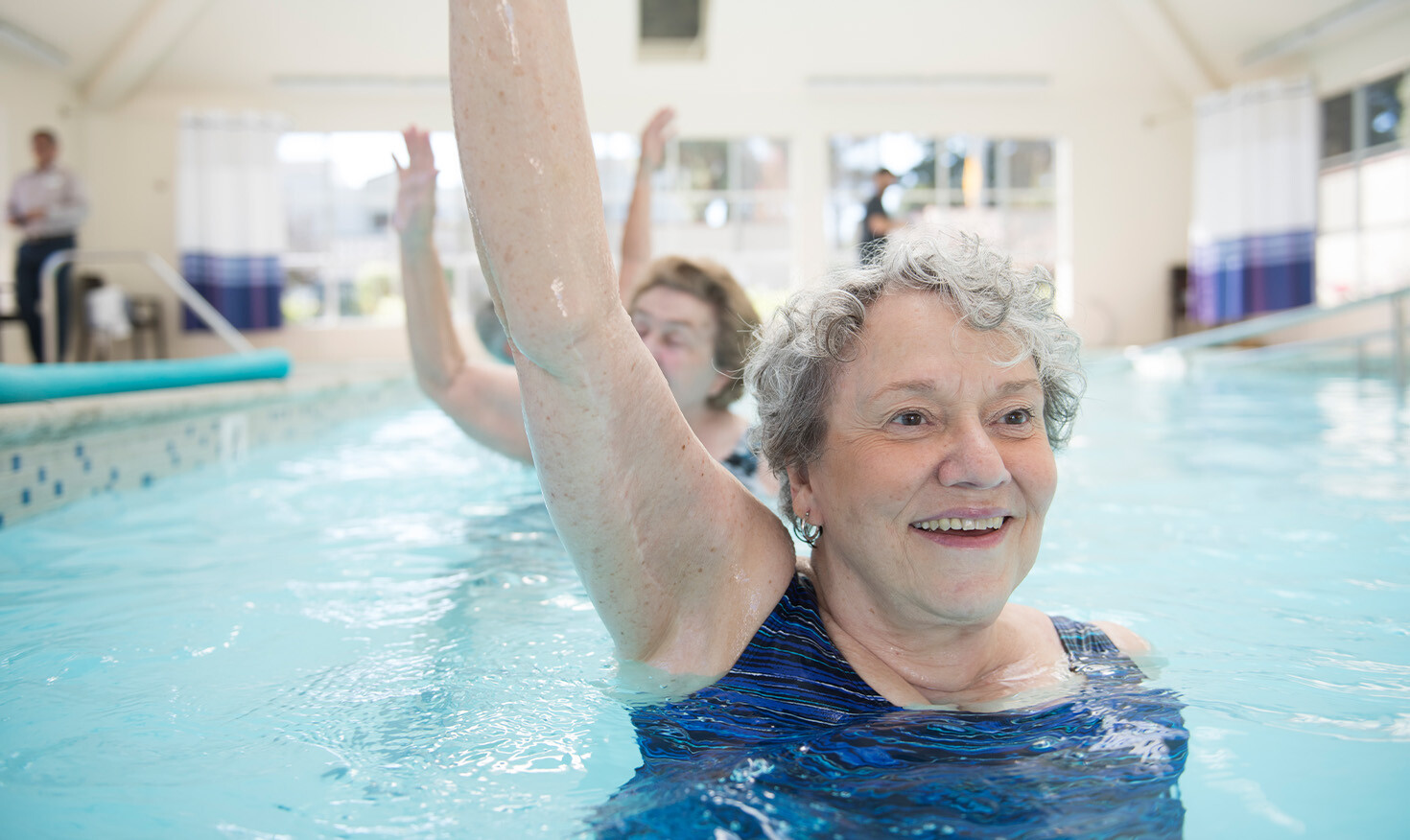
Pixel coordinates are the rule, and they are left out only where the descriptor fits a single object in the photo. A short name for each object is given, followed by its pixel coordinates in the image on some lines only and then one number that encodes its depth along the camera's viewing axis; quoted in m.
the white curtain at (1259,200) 11.08
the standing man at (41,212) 7.86
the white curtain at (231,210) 11.57
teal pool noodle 3.22
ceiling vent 11.96
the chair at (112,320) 9.29
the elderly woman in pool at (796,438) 1.01
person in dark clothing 8.90
